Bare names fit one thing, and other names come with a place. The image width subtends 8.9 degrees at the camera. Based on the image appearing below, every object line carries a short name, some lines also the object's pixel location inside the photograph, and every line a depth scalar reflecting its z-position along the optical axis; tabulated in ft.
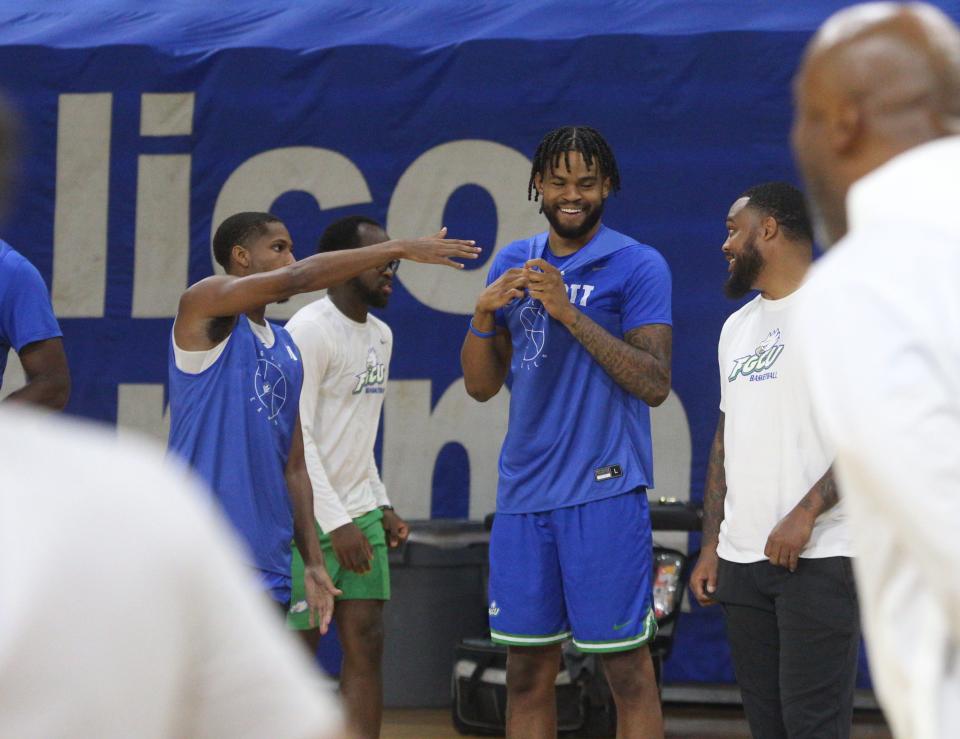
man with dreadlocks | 51.83
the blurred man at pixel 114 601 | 18.48
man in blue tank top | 51.85
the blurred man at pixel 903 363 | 27.26
